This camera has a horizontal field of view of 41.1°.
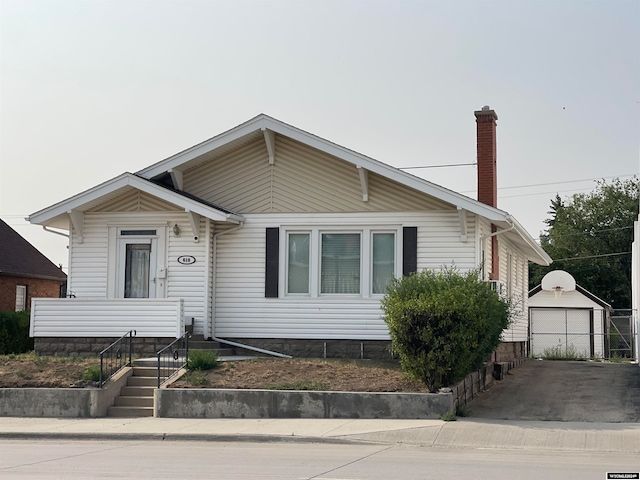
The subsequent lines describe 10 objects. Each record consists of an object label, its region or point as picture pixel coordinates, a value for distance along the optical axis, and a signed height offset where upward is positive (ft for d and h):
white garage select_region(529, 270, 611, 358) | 122.93 -2.19
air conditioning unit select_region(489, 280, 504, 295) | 62.69 +1.35
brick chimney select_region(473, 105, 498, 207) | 71.36 +12.30
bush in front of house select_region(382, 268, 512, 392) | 50.01 -1.44
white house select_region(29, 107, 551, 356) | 63.41 +4.31
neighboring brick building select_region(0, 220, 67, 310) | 108.47 +3.17
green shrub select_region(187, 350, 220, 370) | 56.59 -4.08
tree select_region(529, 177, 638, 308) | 194.29 +14.09
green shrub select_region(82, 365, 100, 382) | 54.85 -4.94
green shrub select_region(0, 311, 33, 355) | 79.87 -3.41
